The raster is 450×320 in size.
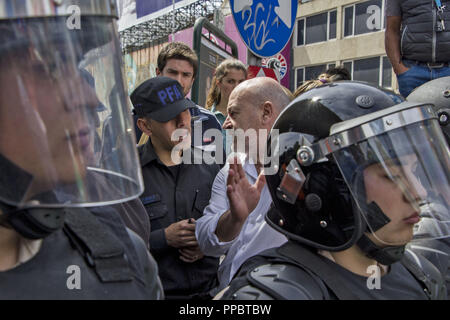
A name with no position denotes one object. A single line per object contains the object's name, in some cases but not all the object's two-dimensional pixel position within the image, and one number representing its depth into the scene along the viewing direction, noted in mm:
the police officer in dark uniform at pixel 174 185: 2207
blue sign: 4234
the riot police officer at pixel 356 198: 1401
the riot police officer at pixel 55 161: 1002
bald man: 1821
